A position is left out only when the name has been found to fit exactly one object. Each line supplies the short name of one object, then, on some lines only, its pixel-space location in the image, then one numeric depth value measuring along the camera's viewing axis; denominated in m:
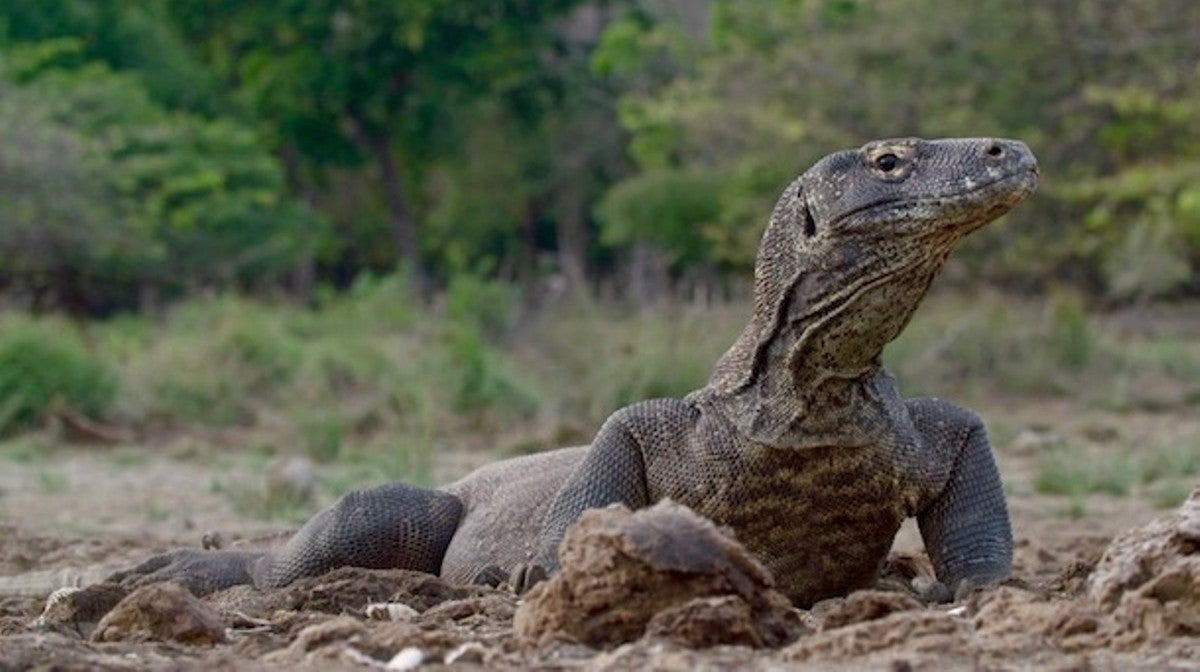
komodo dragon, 9.27
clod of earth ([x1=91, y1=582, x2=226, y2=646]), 7.91
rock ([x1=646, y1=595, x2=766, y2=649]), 6.92
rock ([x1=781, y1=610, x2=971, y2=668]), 6.87
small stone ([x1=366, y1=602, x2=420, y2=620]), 8.77
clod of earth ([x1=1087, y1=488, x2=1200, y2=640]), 7.30
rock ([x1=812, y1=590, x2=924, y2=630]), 7.47
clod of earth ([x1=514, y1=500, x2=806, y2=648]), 7.14
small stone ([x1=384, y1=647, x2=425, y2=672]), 6.85
